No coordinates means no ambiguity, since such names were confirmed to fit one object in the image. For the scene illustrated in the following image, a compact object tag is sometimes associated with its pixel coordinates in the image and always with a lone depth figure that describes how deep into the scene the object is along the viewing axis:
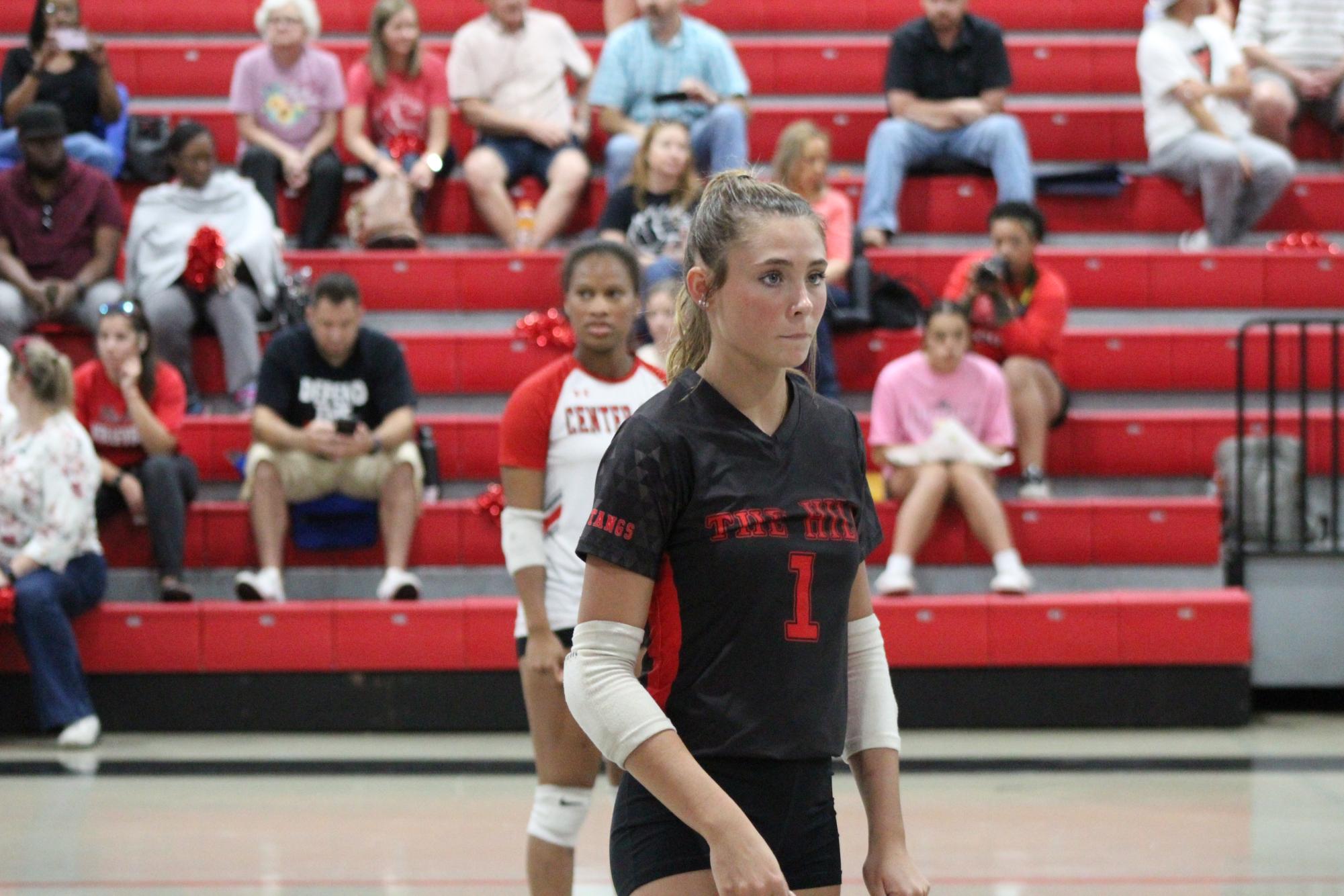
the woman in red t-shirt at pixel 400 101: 16.05
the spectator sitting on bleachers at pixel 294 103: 16.00
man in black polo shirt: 16.02
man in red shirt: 14.38
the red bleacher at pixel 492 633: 11.80
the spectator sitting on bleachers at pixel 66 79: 15.90
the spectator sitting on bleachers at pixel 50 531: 11.45
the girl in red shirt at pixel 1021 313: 13.23
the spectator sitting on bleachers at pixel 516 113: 15.87
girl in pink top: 12.27
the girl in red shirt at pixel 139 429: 12.30
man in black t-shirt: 12.20
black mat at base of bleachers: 11.86
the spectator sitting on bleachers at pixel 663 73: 15.90
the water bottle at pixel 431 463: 13.13
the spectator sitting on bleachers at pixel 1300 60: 17.08
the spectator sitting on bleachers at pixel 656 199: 14.14
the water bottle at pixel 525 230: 15.81
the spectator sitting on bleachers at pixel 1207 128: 15.89
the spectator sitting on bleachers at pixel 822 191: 13.95
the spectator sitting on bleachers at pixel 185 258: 14.08
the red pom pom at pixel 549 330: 13.57
